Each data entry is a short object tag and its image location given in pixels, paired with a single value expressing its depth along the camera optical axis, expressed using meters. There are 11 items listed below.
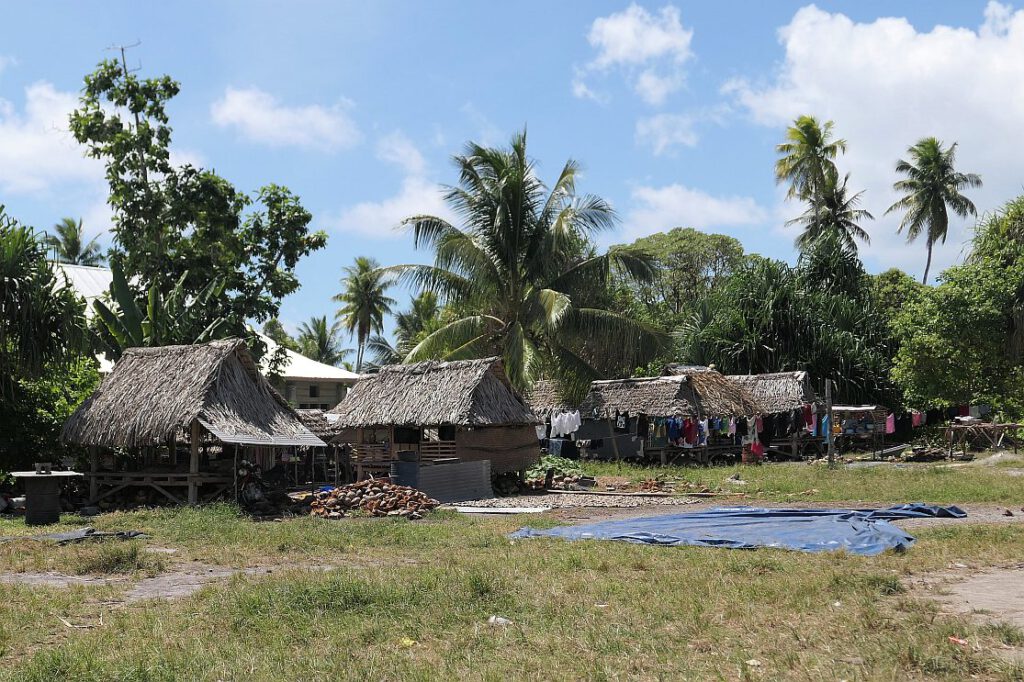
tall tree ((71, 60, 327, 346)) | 29.42
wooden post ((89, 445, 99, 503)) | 19.52
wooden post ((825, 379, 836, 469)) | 26.84
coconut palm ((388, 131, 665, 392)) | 28.64
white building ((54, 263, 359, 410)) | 35.38
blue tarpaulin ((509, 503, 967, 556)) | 11.66
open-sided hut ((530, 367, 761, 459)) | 29.83
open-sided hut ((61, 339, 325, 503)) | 18.25
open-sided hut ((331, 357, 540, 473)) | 22.39
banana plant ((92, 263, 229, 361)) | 24.17
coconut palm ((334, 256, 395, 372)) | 55.72
